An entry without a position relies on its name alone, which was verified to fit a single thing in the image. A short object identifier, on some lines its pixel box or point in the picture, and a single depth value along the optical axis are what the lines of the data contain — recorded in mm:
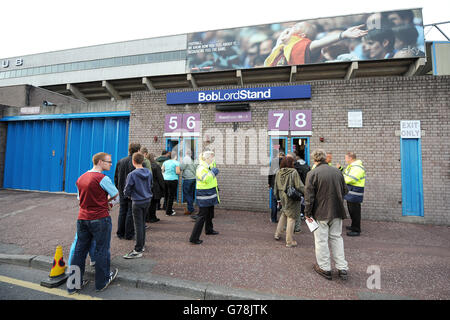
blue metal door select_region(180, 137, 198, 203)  7148
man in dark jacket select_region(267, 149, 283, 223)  5484
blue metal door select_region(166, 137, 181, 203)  7332
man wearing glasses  2506
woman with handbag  3846
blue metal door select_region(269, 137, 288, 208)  6582
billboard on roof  14414
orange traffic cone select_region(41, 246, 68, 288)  2635
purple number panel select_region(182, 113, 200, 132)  7186
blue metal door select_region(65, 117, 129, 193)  8398
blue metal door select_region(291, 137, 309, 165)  6417
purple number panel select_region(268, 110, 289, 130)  6539
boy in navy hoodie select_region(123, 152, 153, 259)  3355
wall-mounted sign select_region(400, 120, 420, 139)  5777
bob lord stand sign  6469
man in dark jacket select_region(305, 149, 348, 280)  2834
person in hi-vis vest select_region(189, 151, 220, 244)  3896
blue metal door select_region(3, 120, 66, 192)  9008
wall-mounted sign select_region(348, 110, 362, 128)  6102
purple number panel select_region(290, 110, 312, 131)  6398
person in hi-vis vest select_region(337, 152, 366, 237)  4566
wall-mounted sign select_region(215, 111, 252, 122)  6789
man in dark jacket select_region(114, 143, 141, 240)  4117
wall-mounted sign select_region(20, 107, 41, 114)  9283
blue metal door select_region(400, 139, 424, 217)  5715
